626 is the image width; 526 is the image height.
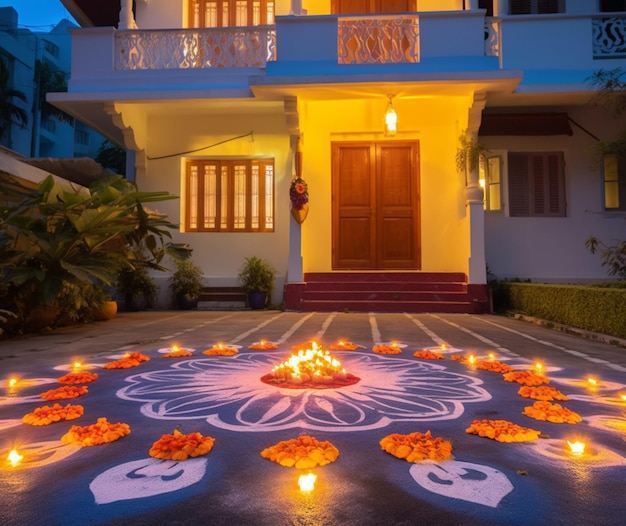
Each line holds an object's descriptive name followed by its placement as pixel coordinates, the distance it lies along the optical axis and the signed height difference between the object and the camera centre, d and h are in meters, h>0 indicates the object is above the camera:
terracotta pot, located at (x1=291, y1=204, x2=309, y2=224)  9.84 +1.44
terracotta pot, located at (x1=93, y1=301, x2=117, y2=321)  8.25 -0.52
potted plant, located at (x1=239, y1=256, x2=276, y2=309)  10.51 -0.01
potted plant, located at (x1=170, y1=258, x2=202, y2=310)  10.58 -0.09
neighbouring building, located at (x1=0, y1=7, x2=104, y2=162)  27.95 +12.30
